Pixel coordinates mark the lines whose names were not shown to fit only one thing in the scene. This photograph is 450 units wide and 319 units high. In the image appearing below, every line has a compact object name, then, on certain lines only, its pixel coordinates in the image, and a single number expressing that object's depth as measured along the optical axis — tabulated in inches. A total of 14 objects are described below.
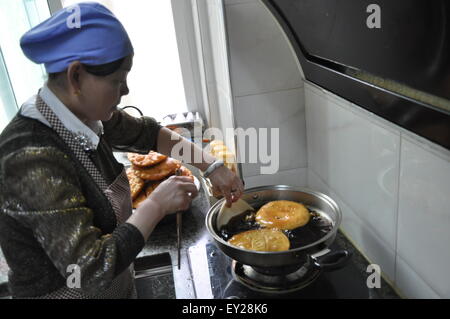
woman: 27.9
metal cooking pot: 33.2
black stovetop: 36.4
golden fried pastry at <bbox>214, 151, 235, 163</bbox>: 56.3
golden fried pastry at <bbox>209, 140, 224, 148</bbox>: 62.3
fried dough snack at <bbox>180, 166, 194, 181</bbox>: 55.9
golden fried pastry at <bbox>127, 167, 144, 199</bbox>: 54.2
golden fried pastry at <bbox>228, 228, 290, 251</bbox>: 36.2
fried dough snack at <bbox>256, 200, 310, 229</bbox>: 39.8
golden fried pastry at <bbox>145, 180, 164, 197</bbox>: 55.0
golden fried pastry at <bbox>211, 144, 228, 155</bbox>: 59.0
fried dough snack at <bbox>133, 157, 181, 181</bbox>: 55.1
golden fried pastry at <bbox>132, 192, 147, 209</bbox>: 53.7
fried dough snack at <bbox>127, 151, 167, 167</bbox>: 55.3
